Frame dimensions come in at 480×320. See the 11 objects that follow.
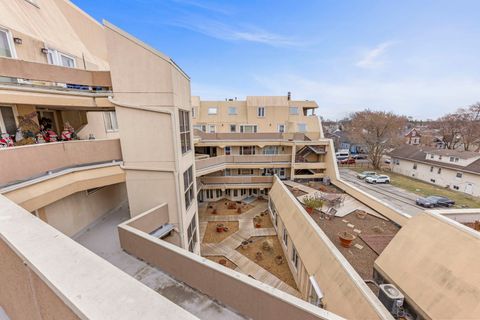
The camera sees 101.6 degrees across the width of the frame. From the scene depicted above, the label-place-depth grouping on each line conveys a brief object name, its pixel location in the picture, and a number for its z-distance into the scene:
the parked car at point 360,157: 47.14
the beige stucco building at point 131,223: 1.95
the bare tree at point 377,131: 33.66
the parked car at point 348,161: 42.38
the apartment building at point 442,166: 25.17
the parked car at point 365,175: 31.62
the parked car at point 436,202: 20.55
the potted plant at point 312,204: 14.55
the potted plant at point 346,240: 10.19
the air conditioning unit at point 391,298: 6.42
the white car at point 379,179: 29.42
